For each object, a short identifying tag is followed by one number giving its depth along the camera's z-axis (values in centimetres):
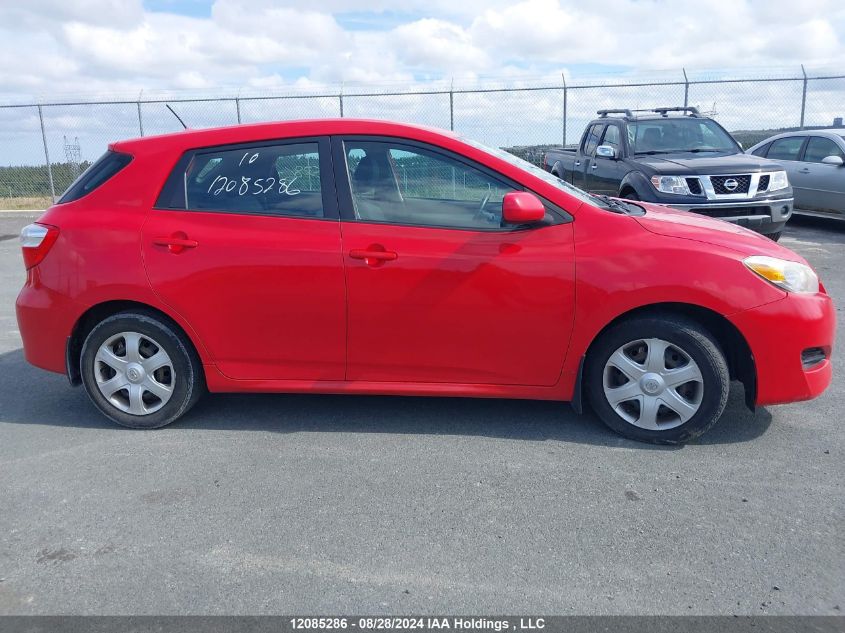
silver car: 1148
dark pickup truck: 917
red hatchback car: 402
